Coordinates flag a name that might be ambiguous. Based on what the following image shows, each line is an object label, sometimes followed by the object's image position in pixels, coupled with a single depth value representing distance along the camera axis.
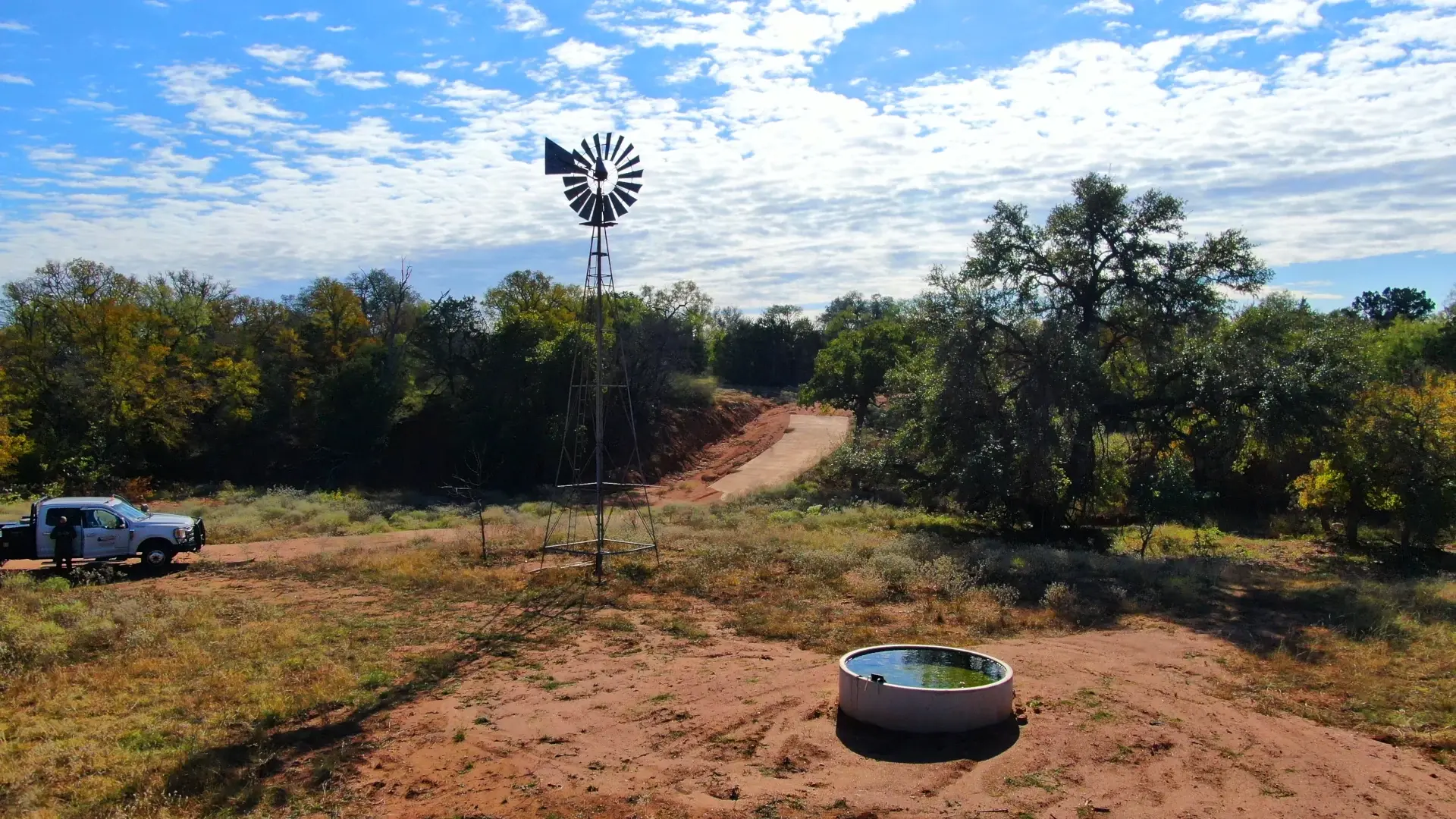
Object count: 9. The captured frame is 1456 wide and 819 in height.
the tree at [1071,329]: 21.25
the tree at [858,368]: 39.72
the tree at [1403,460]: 19.72
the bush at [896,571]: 16.17
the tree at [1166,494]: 20.25
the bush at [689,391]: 47.69
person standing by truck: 18.09
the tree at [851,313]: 58.34
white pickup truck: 18.22
